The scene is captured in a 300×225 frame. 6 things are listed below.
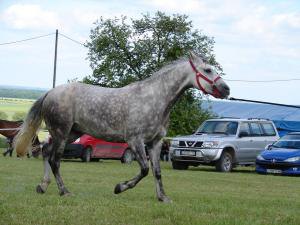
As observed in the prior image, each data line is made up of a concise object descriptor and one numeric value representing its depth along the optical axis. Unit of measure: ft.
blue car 78.12
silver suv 83.71
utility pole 176.24
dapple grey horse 35.40
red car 99.60
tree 164.25
